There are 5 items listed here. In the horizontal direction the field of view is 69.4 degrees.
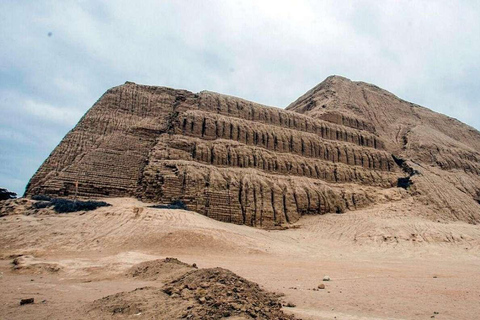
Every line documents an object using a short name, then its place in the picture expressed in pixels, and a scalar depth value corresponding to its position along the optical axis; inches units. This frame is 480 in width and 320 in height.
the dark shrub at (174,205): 941.6
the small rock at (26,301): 332.8
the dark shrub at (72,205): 832.9
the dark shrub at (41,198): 883.8
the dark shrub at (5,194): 928.3
